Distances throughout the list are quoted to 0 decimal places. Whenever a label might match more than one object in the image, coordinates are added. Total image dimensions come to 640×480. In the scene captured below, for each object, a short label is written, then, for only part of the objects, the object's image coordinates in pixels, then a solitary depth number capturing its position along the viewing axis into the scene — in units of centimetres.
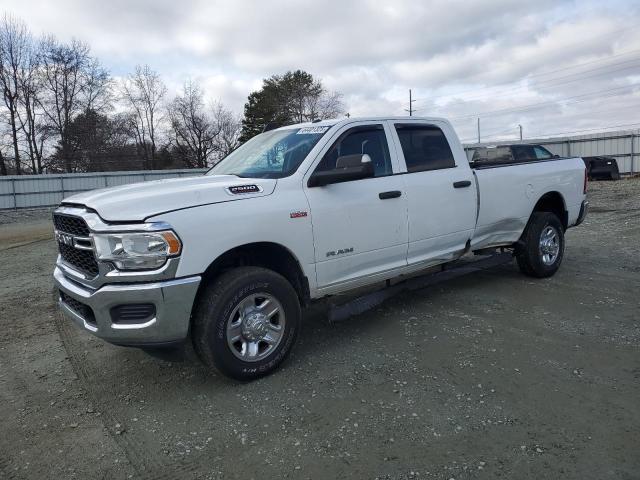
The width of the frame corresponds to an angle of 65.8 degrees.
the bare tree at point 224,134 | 5456
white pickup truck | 322
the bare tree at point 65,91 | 3906
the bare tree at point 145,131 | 5066
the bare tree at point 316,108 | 4976
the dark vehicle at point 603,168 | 2408
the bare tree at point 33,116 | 3766
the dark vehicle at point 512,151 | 1518
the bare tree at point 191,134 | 5291
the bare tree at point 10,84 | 3644
